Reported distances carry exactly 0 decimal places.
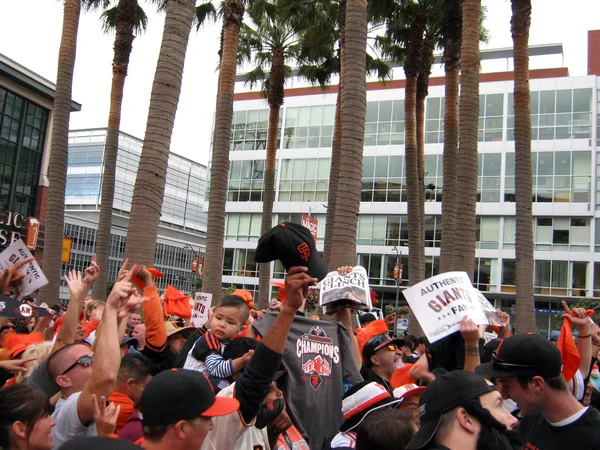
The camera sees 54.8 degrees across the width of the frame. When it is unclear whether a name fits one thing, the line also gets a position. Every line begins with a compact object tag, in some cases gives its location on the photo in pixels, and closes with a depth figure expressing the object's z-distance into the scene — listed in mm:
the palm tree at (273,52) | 20656
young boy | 4023
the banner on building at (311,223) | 18866
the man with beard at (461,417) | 2605
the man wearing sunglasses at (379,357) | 5176
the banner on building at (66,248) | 28097
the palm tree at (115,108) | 18469
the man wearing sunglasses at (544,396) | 3207
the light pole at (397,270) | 37344
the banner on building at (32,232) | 30656
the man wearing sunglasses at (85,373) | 3244
